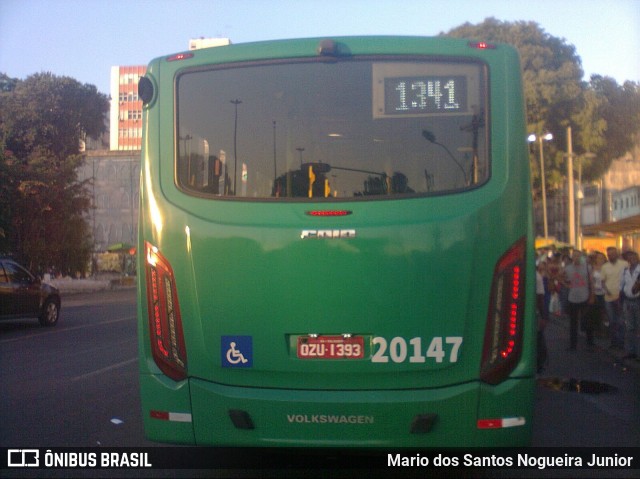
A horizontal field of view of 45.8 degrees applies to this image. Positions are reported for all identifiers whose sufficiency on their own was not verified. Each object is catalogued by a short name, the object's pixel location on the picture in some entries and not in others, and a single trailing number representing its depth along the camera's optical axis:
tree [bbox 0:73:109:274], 33.22
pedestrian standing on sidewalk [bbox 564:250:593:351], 13.88
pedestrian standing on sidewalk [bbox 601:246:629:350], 13.55
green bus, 4.73
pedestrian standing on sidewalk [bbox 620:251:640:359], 12.09
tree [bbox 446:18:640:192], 39.37
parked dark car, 17.28
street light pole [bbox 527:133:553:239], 39.23
